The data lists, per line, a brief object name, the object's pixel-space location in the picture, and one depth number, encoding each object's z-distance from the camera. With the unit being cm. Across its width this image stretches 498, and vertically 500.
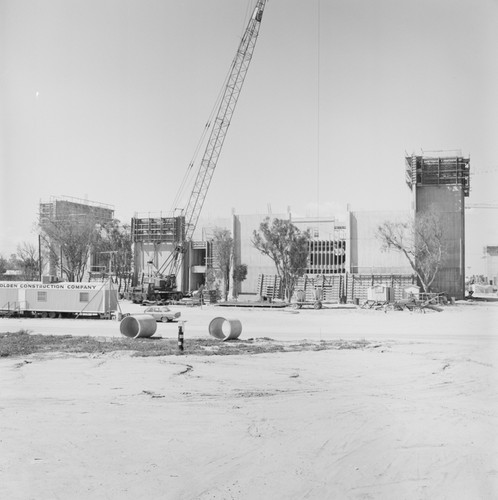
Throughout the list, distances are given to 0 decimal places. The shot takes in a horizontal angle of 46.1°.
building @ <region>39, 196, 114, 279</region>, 5962
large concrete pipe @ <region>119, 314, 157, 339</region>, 2366
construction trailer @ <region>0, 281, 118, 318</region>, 3766
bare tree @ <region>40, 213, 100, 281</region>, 5862
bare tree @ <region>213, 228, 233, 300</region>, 6662
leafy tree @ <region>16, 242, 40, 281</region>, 7656
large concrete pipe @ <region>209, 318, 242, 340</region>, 2325
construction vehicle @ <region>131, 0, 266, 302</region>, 5778
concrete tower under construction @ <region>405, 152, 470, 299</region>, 5844
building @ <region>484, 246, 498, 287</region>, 11738
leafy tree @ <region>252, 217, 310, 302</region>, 5822
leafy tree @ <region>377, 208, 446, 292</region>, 5441
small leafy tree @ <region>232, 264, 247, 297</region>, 6694
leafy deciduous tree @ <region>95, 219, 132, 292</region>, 6926
